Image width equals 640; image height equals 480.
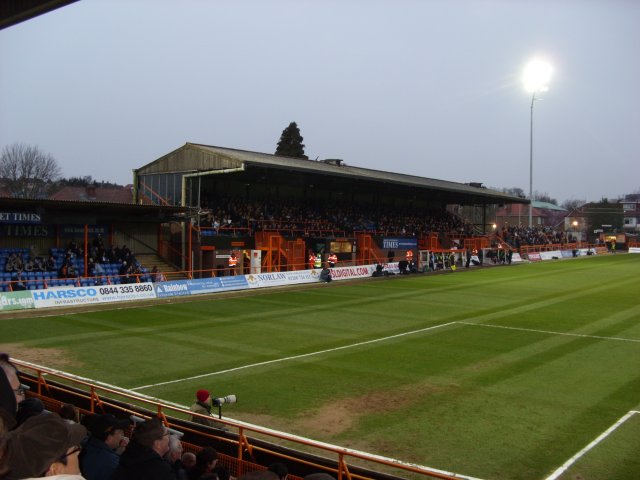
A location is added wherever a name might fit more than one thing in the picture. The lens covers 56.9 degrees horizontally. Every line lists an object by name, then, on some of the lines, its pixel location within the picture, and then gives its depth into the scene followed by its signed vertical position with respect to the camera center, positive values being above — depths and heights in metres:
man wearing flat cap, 3.04 -1.11
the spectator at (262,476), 3.68 -1.51
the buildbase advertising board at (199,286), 32.69 -2.94
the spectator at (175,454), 5.75 -2.29
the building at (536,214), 134.25 +5.19
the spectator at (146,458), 4.29 -1.67
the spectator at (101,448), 5.00 -1.87
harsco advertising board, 27.89 -2.94
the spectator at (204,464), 5.88 -2.28
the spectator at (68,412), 6.98 -2.11
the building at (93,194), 81.06 +6.15
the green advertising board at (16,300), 26.48 -2.95
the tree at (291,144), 80.62 +12.60
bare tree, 76.44 +8.29
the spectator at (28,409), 6.02 -1.81
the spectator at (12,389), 5.27 -1.50
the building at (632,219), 128.75 +3.66
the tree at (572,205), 185.70 +10.05
